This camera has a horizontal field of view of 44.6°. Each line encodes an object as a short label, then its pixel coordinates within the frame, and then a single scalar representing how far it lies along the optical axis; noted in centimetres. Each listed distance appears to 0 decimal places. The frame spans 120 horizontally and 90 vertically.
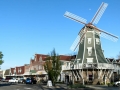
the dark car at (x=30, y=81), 3777
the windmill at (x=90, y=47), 3548
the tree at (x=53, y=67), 2877
